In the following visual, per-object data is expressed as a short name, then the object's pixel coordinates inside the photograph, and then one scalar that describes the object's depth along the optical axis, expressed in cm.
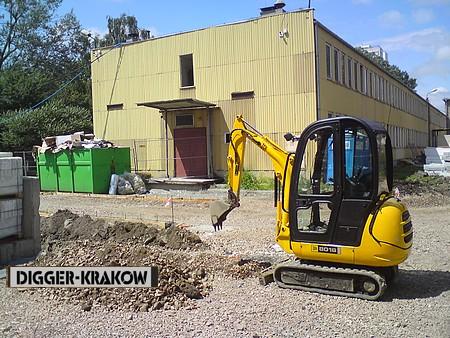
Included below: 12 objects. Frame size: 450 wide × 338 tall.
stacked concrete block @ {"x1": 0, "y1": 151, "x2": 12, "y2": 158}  840
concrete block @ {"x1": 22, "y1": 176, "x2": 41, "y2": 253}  830
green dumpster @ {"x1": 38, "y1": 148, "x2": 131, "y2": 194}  2183
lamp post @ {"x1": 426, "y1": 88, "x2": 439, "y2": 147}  6671
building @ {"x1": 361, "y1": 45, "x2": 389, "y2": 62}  8986
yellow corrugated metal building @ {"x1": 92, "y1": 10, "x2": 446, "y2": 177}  2311
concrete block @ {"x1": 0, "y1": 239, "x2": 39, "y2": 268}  793
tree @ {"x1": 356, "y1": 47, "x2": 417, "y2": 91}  8561
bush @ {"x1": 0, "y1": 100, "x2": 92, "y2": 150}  3259
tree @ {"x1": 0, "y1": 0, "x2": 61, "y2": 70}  4919
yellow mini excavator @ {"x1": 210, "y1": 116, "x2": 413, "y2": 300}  689
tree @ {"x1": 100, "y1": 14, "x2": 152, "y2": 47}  5909
